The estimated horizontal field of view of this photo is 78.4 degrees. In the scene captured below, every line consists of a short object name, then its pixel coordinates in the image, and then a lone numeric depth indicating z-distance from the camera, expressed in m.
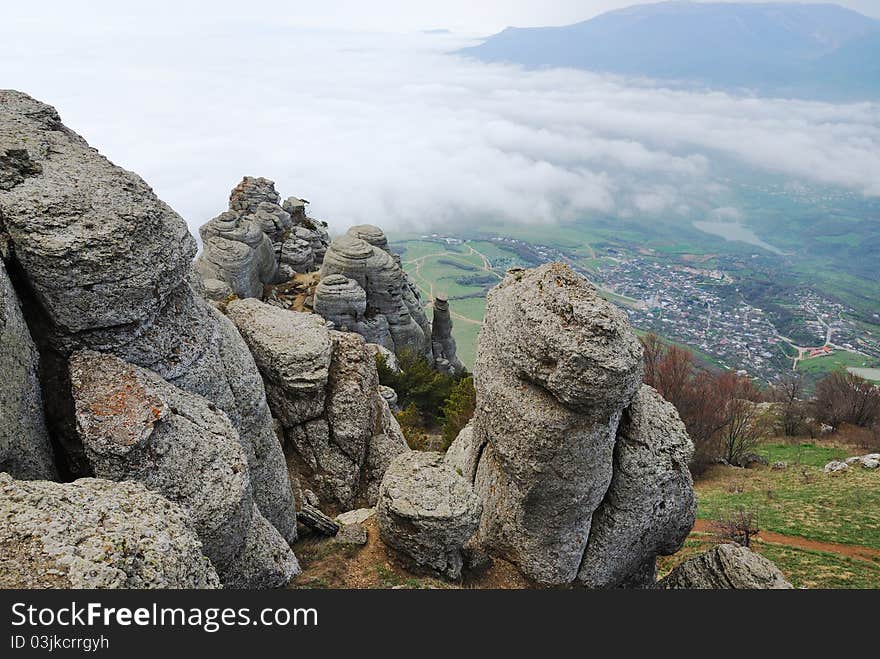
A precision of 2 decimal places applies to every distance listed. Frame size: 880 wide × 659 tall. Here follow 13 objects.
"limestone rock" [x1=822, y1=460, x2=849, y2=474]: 37.21
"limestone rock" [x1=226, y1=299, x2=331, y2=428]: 17.20
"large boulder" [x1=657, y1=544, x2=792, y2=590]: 13.40
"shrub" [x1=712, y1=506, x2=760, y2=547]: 19.22
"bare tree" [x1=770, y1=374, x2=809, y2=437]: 50.69
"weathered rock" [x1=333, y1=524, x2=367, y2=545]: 14.73
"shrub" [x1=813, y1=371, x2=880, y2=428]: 49.00
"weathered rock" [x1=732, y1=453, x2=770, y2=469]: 42.19
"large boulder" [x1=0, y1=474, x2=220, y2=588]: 6.53
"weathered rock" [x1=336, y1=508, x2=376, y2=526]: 16.39
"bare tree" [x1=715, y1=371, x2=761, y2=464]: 42.81
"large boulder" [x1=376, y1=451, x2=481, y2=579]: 13.41
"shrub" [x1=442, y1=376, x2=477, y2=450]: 31.20
